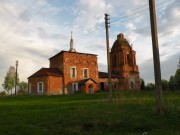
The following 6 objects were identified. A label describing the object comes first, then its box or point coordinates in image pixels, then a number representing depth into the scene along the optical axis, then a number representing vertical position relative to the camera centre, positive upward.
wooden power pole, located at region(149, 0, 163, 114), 10.68 +1.39
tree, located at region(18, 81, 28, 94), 95.12 +2.85
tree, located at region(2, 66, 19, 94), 71.44 +3.82
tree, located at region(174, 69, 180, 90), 65.44 +3.69
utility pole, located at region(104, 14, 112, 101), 20.08 +4.57
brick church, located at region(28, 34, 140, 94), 41.66 +2.98
